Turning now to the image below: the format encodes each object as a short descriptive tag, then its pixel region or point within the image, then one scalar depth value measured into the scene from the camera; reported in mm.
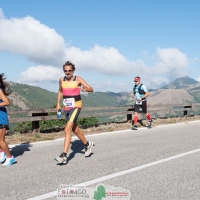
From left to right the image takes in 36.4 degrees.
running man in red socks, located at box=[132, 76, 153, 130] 12492
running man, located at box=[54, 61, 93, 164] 6387
